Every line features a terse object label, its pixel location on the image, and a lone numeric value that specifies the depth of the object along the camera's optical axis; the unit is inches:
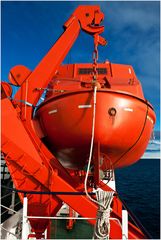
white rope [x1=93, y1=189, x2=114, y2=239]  83.8
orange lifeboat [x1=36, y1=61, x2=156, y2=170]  150.1
